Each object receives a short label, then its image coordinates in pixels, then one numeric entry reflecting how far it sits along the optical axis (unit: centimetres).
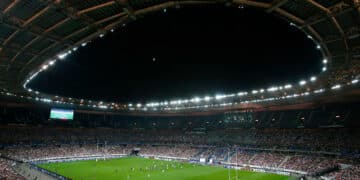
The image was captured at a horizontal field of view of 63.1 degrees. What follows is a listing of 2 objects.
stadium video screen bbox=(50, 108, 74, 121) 7175
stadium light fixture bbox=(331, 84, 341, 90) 3853
